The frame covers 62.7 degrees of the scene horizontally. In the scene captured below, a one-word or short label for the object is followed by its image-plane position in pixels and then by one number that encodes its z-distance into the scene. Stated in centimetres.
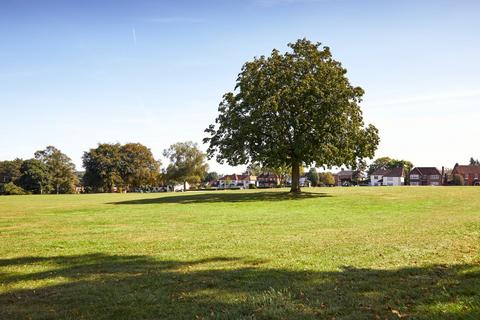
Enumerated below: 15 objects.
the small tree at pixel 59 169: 12850
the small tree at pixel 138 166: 12694
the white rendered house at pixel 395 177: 15788
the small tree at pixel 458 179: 12812
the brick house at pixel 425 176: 15525
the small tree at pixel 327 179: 17178
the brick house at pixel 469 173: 14438
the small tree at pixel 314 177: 16565
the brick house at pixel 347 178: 16356
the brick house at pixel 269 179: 19288
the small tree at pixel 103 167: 12225
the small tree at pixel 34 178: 12006
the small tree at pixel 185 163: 12744
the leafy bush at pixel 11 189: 11238
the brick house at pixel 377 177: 16475
